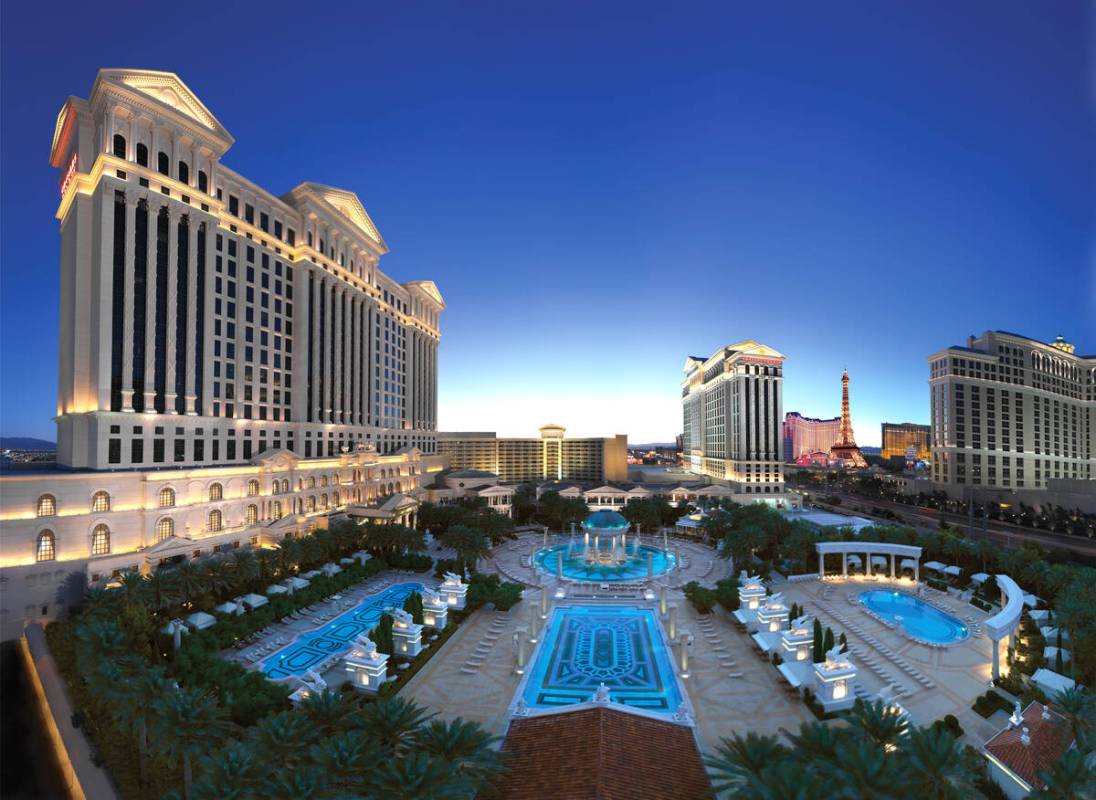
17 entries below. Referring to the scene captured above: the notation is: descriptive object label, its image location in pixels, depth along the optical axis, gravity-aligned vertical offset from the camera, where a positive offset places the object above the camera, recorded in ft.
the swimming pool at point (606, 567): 175.32 -56.93
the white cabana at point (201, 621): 114.11 -47.20
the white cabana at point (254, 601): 127.75 -47.60
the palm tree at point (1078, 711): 65.51 -39.16
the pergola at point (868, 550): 164.25 -45.03
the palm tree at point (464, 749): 58.90 -40.44
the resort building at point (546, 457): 412.36 -34.92
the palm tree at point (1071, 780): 50.98 -37.71
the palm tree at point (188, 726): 62.44 -39.40
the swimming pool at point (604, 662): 94.43 -53.48
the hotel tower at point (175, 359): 134.10 +19.61
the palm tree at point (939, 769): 53.42 -37.98
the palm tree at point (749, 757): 54.70 -38.24
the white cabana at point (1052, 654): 101.81 -49.62
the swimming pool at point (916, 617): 125.49 -55.69
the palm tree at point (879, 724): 60.39 -38.01
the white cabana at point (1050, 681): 87.35 -47.49
